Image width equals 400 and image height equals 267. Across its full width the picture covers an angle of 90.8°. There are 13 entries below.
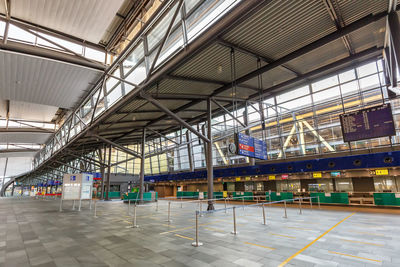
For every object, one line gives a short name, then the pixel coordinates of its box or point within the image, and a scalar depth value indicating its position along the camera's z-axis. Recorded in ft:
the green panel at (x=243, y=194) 69.39
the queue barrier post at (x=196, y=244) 18.44
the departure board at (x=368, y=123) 33.63
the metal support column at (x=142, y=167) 71.54
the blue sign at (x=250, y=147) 36.60
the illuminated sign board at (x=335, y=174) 52.85
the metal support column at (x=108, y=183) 98.05
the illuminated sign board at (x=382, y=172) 44.62
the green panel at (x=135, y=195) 77.82
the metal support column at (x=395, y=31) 19.70
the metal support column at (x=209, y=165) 45.36
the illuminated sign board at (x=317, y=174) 54.77
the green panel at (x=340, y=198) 50.67
